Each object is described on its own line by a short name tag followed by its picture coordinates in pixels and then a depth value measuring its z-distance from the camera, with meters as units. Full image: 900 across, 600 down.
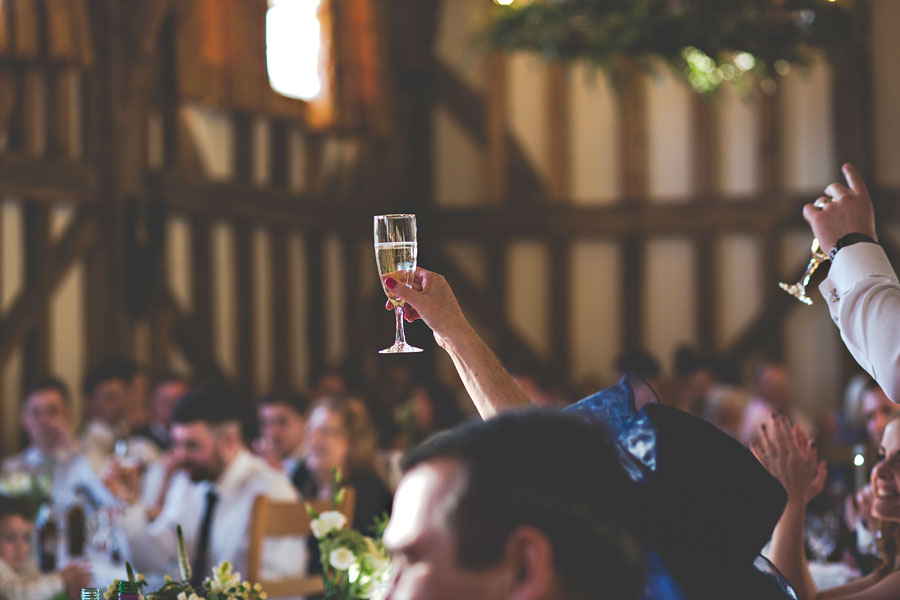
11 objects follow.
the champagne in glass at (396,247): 2.27
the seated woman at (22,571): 3.72
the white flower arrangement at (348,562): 3.03
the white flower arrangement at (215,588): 2.46
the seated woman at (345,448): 5.31
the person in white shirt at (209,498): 4.70
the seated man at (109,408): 6.89
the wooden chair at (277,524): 4.23
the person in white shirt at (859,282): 2.02
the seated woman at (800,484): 2.66
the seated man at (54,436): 6.29
